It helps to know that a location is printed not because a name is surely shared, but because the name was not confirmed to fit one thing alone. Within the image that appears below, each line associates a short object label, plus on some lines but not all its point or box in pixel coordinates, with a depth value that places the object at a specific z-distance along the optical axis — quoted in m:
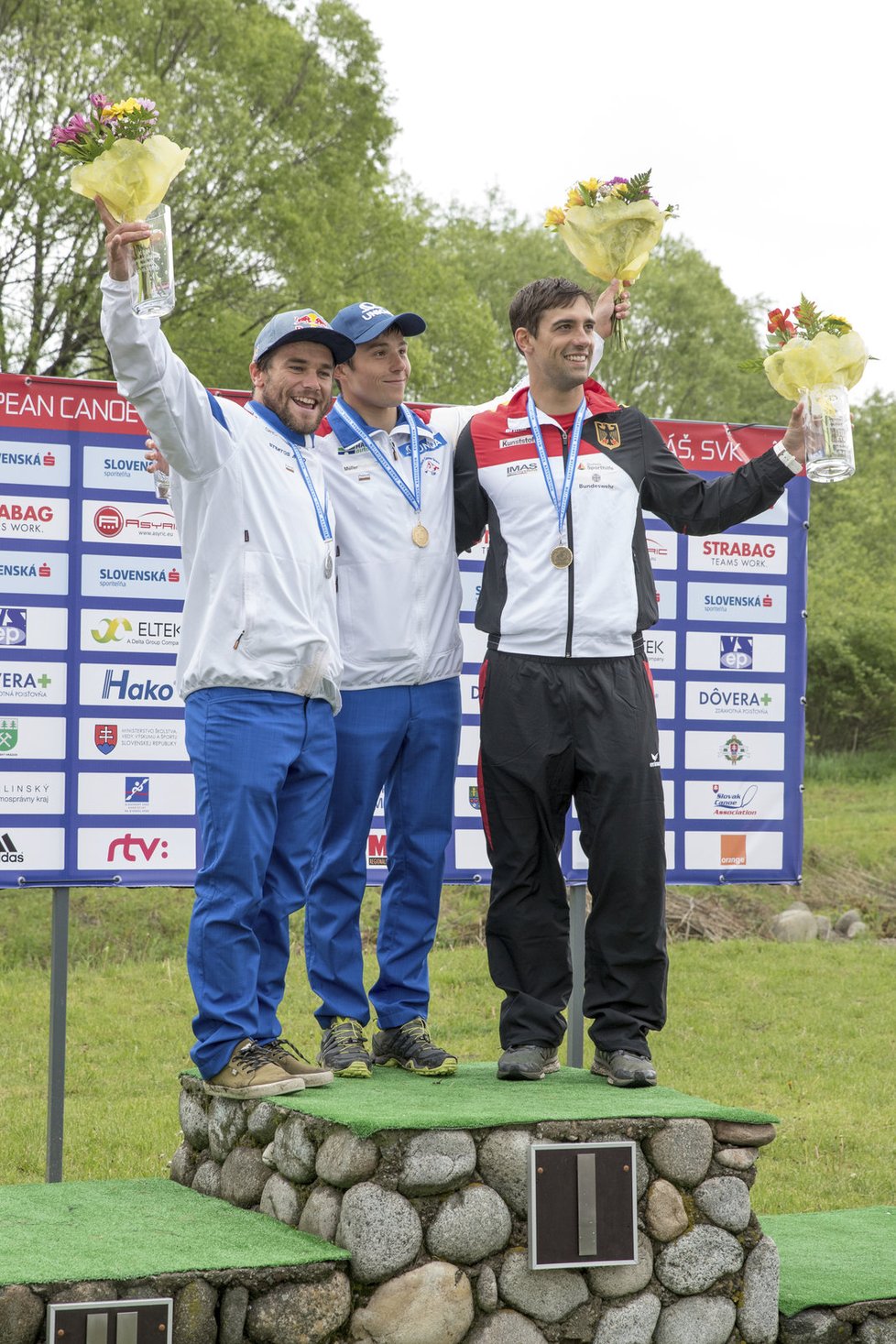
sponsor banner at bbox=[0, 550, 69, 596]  5.25
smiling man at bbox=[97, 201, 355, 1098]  3.83
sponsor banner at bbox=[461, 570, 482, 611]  5.76
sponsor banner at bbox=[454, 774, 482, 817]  5.78
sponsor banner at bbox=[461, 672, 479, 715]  5.79
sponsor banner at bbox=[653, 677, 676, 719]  6.00
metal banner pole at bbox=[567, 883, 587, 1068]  5.46
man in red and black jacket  4.16
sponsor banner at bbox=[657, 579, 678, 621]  6.01
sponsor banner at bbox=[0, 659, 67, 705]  5.25
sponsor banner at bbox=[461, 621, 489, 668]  5.75
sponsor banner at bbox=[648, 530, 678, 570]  6.01
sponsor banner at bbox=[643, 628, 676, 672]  6.00
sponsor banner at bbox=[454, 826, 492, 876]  5.69
